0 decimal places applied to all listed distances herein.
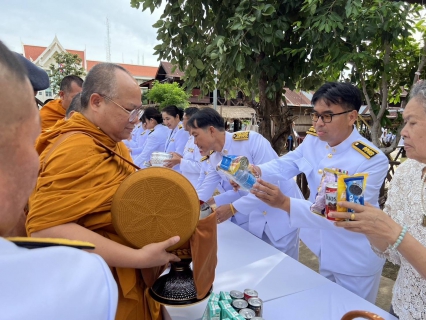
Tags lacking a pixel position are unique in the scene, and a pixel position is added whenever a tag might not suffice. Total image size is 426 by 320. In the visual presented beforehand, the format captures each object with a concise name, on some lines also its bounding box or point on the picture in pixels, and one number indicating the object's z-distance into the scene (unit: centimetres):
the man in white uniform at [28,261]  40
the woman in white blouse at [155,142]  661
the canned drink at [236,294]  131
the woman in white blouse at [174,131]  622
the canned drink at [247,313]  116
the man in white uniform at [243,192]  272
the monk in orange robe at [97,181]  107
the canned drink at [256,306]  125
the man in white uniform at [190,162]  457
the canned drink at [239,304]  123
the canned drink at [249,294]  131
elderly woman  119
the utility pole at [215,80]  504
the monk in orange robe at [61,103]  322
